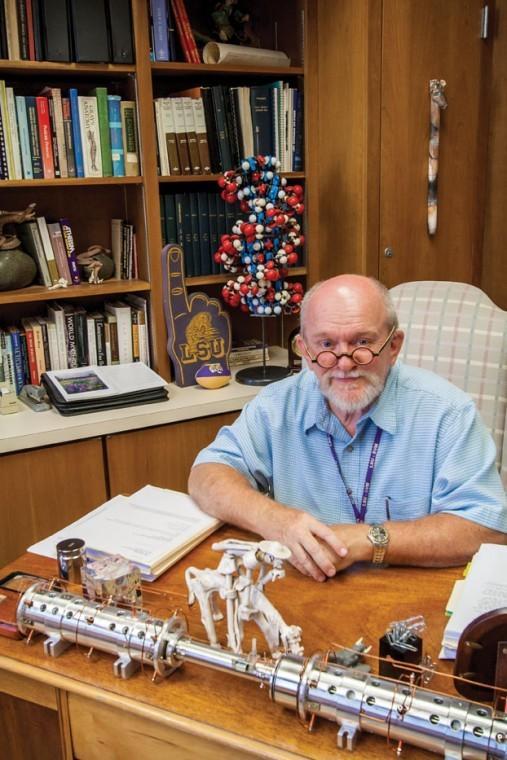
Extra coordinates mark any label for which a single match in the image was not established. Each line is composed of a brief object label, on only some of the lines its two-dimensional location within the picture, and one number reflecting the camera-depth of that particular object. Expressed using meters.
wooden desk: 0.99
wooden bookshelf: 2.57
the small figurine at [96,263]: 2.78
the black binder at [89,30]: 2.48
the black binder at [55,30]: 2.46
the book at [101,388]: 2.51
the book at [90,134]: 2.62
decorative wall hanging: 2.79
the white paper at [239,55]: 2.72
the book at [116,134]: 2.65
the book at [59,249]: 2.73
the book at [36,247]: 2.70
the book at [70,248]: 2.75
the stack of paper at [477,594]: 1.13
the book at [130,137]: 2.66
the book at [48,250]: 2.71
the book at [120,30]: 2.52
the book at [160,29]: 2.62
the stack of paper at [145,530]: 1.39
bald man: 1.44
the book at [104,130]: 2.63
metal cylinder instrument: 0.90
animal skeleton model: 1.06
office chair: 2.04
